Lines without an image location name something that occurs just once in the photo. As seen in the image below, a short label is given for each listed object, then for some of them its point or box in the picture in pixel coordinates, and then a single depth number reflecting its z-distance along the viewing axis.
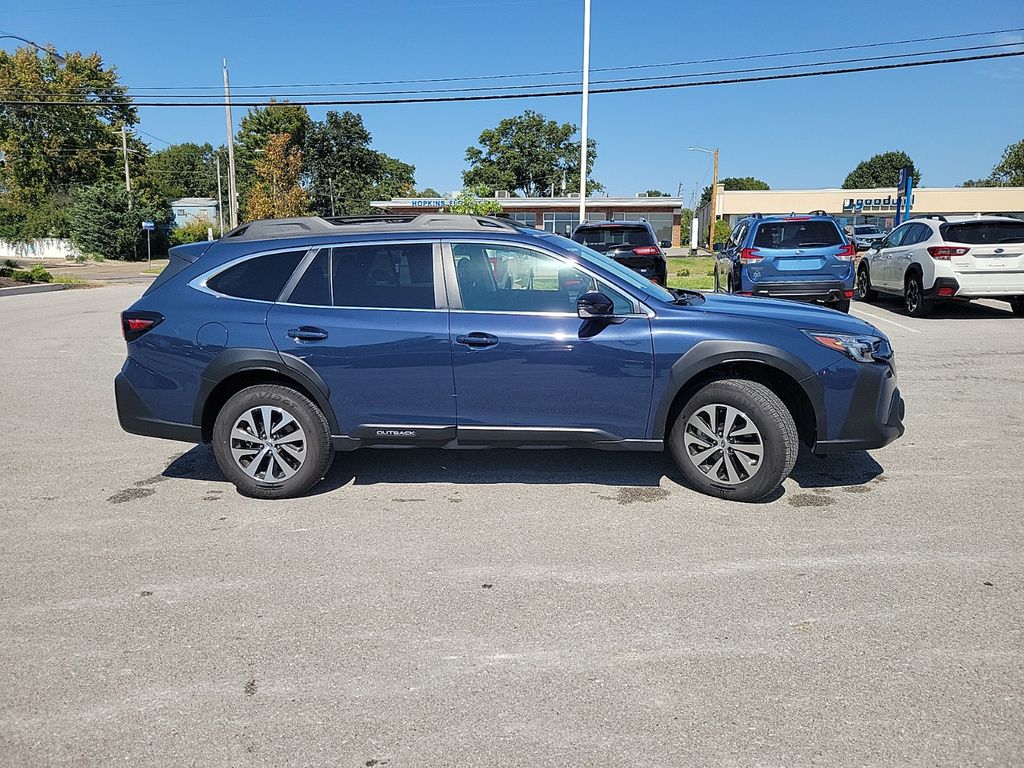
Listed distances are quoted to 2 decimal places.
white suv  12.77
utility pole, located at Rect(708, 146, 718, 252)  55.93
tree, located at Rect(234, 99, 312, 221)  82.62
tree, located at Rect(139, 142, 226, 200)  123.75
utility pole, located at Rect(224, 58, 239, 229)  35.17
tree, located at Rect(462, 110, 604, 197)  81.50
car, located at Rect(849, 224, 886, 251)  38.29
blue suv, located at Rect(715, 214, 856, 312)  12.38
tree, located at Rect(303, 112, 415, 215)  83.75
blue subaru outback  4.78
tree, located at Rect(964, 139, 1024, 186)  81.38
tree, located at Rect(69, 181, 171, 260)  50.94
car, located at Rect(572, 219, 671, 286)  14.05
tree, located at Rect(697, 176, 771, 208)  140.25
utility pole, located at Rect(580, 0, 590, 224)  24.23
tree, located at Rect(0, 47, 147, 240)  60.97
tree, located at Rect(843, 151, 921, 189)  111.50
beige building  64.81
